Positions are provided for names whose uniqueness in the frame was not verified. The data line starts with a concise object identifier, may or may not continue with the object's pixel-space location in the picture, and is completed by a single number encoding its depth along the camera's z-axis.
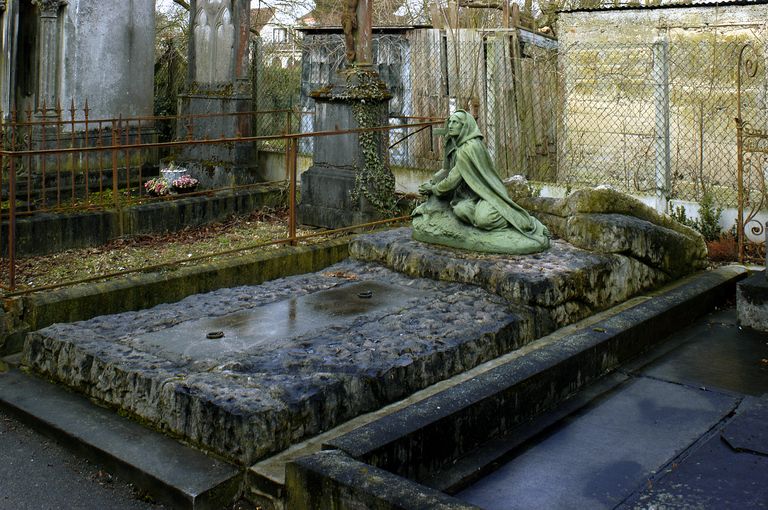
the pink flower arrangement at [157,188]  11.89
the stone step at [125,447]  4.18
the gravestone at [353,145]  10.38
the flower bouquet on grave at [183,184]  11.96
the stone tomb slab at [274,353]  4.58
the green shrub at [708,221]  9.79
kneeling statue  7.32
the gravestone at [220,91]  12.57
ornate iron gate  8.92
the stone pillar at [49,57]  12.45
